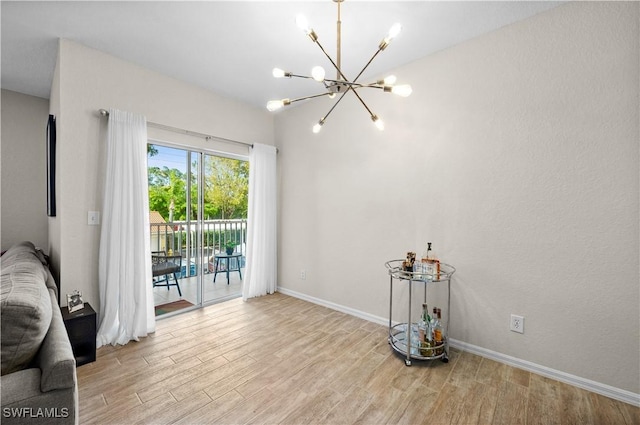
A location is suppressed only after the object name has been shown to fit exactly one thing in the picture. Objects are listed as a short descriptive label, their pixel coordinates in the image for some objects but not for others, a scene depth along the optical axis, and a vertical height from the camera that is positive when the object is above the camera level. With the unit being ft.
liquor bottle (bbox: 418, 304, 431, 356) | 7.31 -3.38
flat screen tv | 8.61 +1.53
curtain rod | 8.26 +2.95
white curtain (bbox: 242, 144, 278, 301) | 12.18 -0.68
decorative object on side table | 7.14 -2.48
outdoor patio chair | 10.46 -2.29
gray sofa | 3.19 -2.04
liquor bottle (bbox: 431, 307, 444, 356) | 7.43 -3.44
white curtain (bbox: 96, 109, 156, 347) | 8.16 -0.88
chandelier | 5.00 +2.59
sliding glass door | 10.31 -0.43
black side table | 6.86 -3.19
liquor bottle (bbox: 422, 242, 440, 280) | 7.45 -1.58
